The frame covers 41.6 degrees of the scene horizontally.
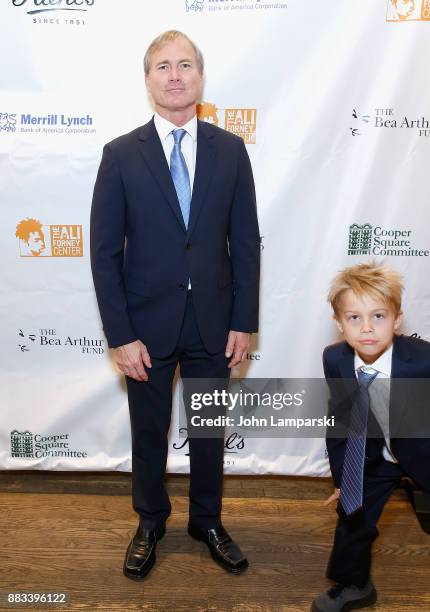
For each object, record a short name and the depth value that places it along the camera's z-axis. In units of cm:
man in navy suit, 172
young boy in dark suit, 157
